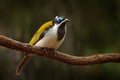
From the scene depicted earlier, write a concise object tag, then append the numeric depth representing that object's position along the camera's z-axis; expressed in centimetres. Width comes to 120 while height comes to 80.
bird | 664
